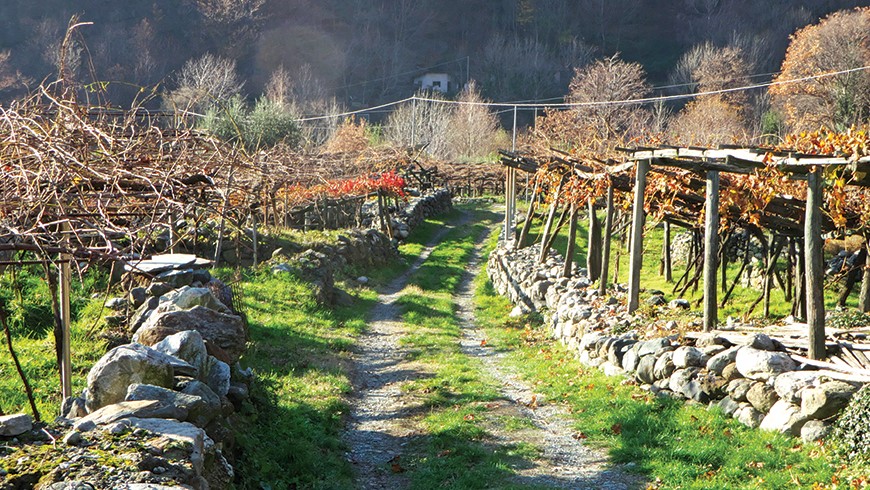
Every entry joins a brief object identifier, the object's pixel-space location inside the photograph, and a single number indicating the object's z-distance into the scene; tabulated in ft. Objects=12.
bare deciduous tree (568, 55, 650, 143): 178.34
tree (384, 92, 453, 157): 188.44
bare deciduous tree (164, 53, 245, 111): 156.81
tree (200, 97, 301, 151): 118.73
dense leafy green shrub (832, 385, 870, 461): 22.26
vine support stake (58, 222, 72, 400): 21.24
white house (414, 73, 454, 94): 269.03
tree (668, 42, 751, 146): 152.01
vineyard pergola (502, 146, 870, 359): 29.55
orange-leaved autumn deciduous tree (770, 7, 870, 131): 141.28
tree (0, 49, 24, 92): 134.00
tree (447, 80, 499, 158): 200.23
